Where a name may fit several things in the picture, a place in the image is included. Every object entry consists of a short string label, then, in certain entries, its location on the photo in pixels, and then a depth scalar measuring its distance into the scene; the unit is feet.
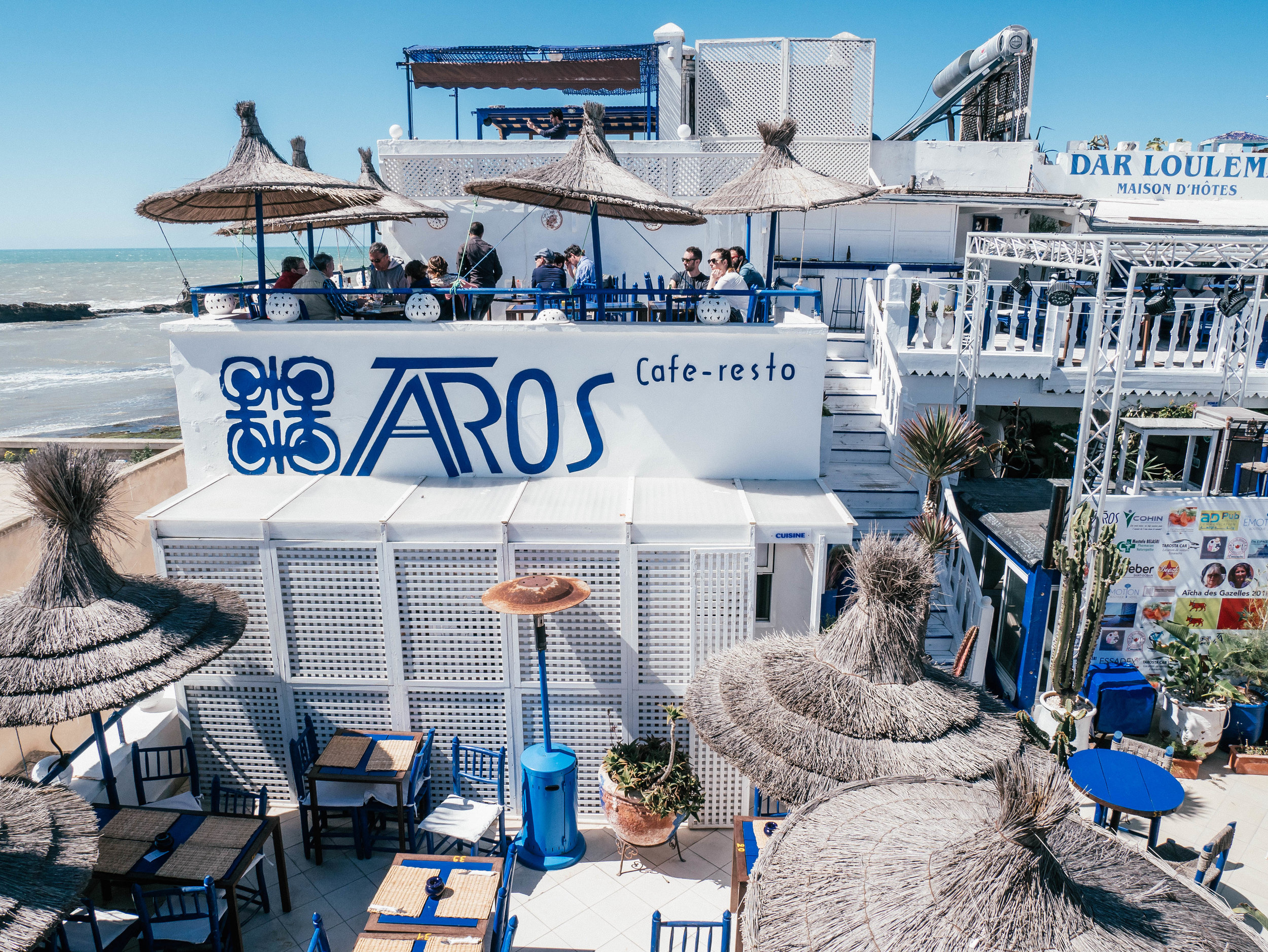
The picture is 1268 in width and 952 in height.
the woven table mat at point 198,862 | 19.17
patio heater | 22.93
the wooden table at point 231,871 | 18.93
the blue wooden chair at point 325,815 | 23.27
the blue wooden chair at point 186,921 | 18.43
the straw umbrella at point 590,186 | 23.57
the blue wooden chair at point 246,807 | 21.56
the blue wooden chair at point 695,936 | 16.33
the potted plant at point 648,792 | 22.63
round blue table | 21.44
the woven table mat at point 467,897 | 18.11
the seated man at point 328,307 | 28.27
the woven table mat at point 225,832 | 20.26
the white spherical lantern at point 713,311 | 26.25
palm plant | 31.30
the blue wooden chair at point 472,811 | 22.45
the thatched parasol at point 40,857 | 13.44
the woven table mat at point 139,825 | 20.48
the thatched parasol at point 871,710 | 16.42
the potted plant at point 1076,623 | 26.96
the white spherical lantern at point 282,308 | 26.78
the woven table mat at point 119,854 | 19.25
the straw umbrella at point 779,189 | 27.35
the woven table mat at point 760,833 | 20.34
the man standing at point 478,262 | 32.94
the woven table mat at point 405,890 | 18.37
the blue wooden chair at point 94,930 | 18.28
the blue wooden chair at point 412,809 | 23.40
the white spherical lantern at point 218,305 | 27.27
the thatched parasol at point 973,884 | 10.37
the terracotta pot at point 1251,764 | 28.09
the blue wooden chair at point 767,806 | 23.40
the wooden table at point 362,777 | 22.61
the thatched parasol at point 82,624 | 19.03
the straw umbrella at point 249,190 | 23.56
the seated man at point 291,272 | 31.32
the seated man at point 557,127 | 56.08
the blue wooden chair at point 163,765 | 23.80
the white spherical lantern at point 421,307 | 26.35
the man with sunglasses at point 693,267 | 30.17
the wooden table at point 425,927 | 17.67
